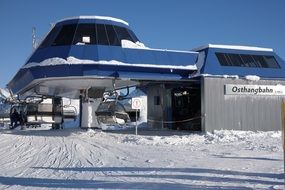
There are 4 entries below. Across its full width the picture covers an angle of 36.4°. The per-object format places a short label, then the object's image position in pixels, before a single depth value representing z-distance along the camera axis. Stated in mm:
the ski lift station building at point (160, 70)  23125
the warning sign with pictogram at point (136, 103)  23058
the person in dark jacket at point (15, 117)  37062
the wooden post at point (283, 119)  7572
